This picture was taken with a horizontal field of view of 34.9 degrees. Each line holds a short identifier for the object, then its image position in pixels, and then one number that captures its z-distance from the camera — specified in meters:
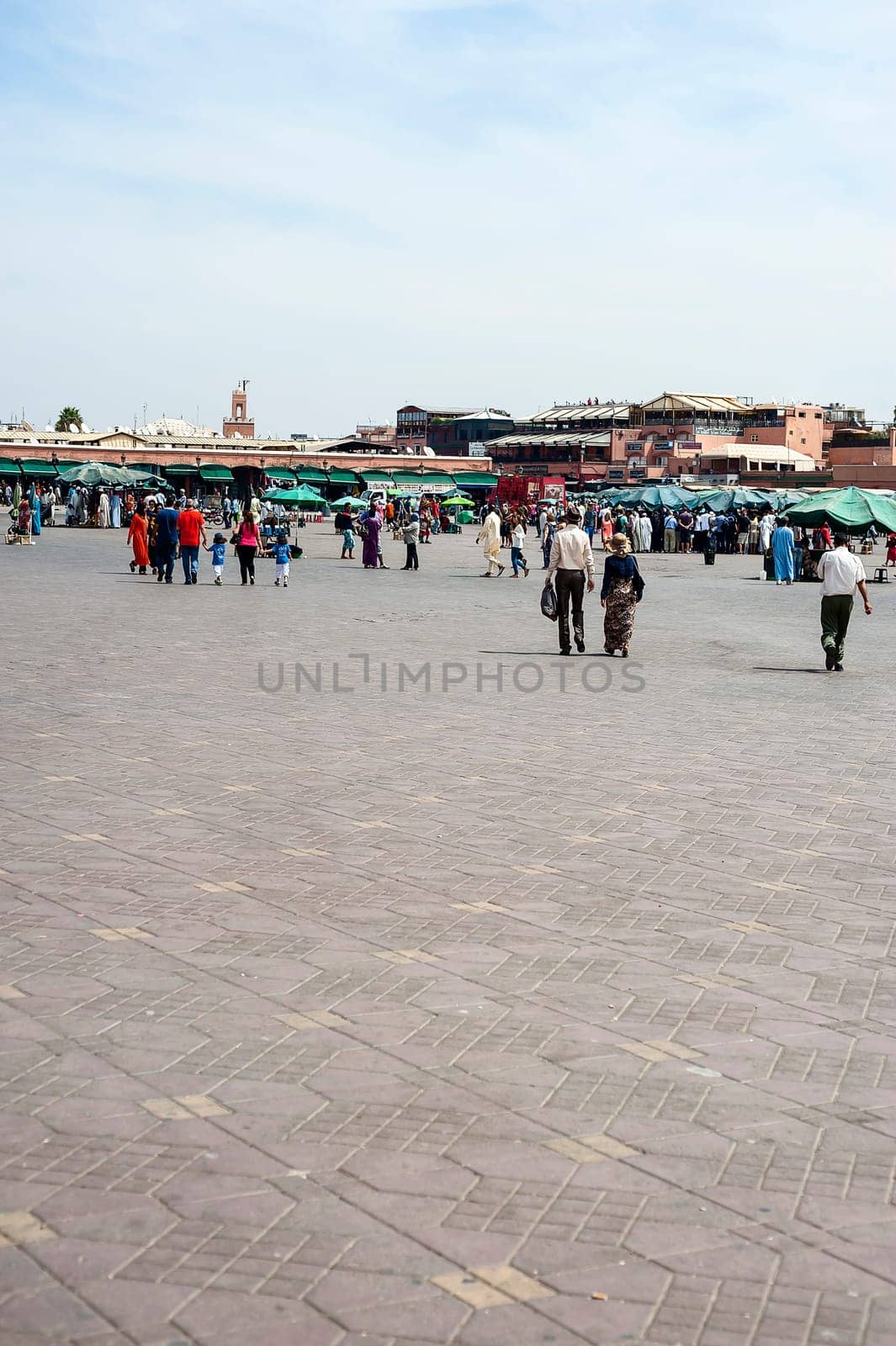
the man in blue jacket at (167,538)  25.80
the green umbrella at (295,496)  48.16
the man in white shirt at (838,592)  14.48
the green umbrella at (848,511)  28.08
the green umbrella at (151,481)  54.22
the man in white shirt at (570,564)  15.36
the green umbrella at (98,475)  48.97
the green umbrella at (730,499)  44.22
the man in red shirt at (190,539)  25.62
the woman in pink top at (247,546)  26.38
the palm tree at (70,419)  130.25
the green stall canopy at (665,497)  45.56
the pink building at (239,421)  127.88
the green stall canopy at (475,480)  76.94
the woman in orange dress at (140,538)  27.61
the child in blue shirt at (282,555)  25.41
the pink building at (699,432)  94.62
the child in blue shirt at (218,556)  26.00
